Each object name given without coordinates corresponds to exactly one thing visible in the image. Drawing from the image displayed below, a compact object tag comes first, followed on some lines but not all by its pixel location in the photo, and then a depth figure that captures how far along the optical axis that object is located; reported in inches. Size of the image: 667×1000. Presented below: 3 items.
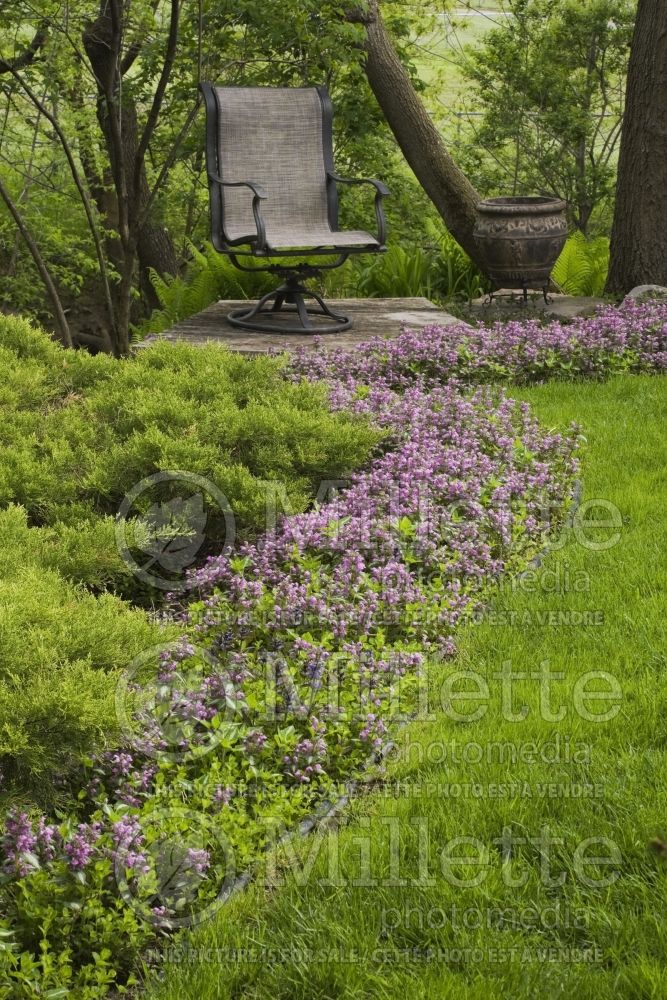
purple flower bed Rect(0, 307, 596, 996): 98.0
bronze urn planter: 327.9
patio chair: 292.2
